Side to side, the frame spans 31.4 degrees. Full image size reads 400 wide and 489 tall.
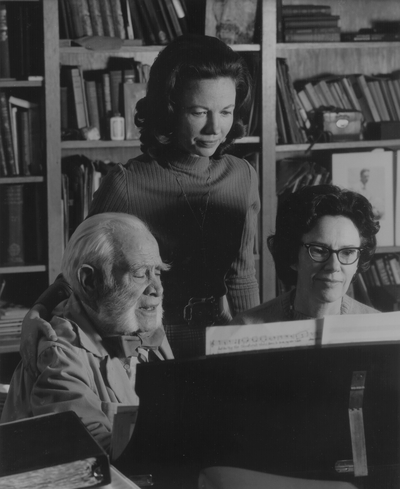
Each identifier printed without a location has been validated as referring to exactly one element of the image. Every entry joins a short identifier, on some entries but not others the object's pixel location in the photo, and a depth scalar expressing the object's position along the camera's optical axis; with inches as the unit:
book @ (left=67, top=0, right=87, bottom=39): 95.7
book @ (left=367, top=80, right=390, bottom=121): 112.5
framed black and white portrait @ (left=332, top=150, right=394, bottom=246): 104.7
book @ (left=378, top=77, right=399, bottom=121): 112.7
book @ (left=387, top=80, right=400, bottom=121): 112.9
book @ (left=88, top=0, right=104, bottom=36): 96.0
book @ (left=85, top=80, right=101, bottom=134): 101.0
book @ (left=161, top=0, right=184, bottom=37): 94.3
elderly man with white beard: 51.5
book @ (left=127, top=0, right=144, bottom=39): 96.3
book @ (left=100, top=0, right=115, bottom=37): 95.8
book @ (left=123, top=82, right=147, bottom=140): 101.0
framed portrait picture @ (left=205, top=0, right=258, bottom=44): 96.6
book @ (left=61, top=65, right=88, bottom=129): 99.5
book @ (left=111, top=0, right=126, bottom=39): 96.0
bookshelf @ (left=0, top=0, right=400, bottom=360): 97.3
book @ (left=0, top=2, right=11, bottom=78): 95.1
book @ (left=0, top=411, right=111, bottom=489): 35.5
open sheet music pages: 40.4
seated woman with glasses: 61.8
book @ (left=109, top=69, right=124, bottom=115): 101.6
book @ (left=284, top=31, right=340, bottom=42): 103.3
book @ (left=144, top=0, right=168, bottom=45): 96.0
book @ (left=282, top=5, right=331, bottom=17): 103.4
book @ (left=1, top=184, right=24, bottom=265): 99.3
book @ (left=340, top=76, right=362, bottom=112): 111.6
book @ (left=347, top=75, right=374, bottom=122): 112.3
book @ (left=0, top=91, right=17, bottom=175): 96.5
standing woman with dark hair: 68.9
